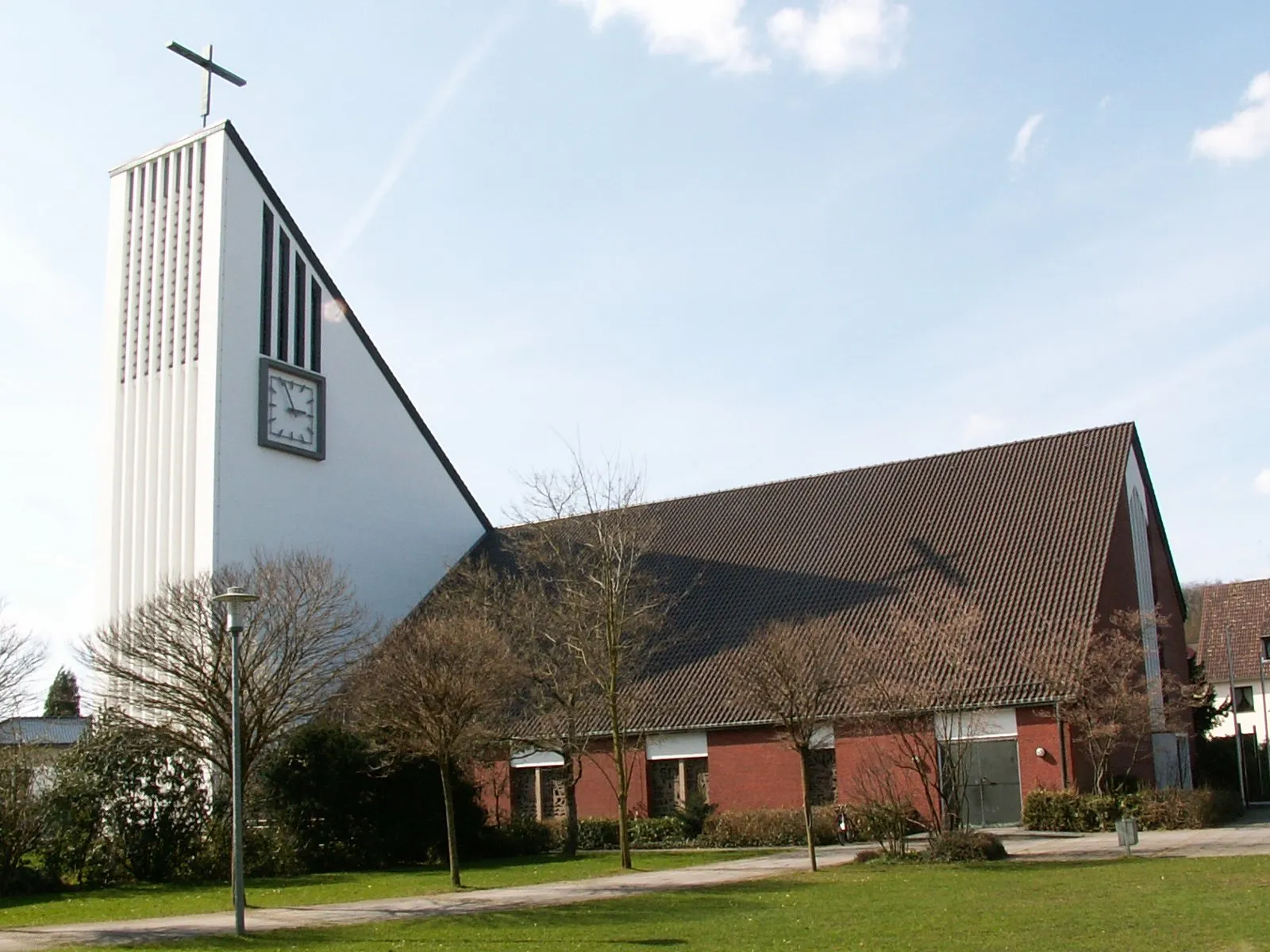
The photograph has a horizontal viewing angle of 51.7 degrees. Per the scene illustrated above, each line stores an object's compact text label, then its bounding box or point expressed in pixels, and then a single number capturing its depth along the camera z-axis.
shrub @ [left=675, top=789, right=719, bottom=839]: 30.70
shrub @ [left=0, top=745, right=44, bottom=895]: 24.22
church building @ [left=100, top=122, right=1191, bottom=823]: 32.47
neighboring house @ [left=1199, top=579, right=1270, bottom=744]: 53.78
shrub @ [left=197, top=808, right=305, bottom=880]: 26.52
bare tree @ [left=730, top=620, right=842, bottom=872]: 22.62
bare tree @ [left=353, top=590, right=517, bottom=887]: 21.66
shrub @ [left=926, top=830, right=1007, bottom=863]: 21.86
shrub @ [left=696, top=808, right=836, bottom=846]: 28.50
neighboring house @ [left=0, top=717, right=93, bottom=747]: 57.09
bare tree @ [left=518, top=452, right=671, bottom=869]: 24.28
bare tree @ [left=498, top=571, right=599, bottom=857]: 27.31
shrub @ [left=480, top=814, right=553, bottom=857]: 30.02
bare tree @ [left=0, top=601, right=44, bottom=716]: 26.19
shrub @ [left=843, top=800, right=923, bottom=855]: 22.72
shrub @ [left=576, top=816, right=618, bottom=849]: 31.48
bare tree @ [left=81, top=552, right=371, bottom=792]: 27.66
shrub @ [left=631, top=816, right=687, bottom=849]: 30.94
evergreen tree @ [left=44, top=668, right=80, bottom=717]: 72.00
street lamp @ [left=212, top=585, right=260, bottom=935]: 17.62
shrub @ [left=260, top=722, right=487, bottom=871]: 27.72
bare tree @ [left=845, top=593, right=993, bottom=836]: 23.81
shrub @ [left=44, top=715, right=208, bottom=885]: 25.89
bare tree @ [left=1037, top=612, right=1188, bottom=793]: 27.98
